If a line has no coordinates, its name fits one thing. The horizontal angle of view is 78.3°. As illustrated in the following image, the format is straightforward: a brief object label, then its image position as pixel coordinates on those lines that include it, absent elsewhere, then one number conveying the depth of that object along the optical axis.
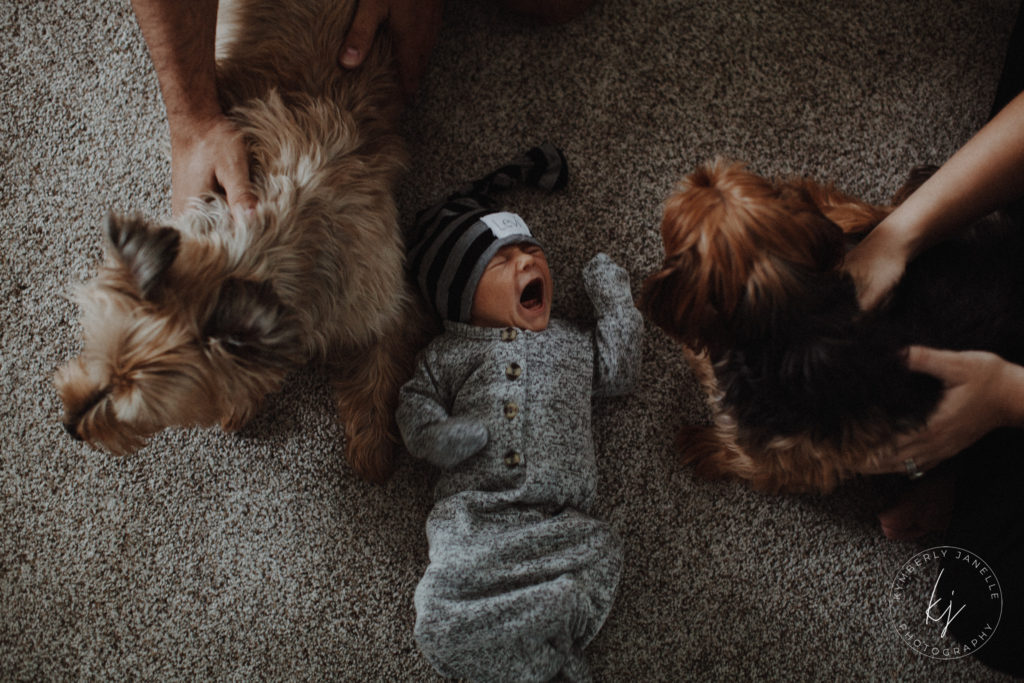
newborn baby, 1.09
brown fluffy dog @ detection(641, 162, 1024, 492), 0.87
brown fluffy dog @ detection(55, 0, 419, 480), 0.88
